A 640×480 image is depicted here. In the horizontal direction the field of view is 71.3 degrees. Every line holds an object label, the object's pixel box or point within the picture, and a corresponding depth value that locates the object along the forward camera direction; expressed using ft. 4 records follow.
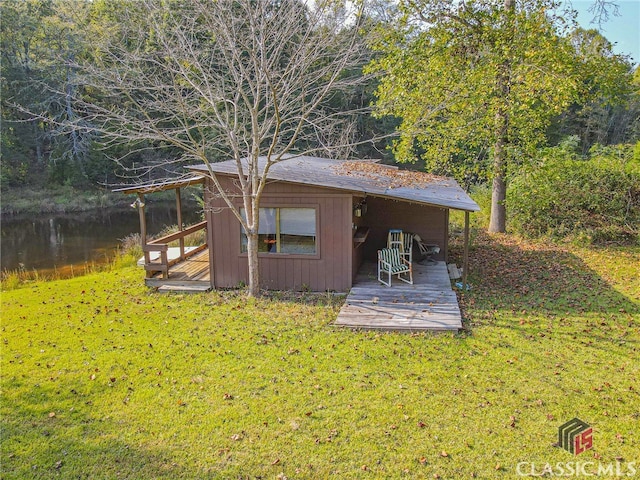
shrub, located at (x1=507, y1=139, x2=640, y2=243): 41.24
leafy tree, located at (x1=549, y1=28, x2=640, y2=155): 41.32
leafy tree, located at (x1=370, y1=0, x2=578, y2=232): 39.34
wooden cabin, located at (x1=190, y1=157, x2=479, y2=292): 27.55
